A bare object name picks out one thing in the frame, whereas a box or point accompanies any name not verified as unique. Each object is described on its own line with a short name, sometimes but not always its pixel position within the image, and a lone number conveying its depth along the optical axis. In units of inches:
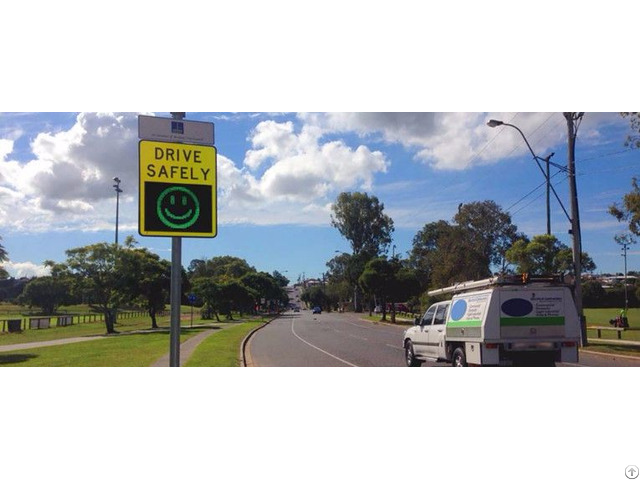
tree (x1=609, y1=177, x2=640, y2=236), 694.5
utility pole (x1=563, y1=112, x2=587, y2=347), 814.5
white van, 460.1
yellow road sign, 235.0
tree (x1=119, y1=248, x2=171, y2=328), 1195.9
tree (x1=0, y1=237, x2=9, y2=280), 701.3
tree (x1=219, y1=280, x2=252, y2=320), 1489.8
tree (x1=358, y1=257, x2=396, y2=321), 1504.7
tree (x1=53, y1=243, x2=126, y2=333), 1144.8
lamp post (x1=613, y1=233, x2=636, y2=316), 716.3
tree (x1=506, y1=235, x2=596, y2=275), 1043.6
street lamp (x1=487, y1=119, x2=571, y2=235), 738.6
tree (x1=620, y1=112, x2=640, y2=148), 657.0
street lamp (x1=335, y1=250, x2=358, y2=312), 2039.2
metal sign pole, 232.1
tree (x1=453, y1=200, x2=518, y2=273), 1223.5
